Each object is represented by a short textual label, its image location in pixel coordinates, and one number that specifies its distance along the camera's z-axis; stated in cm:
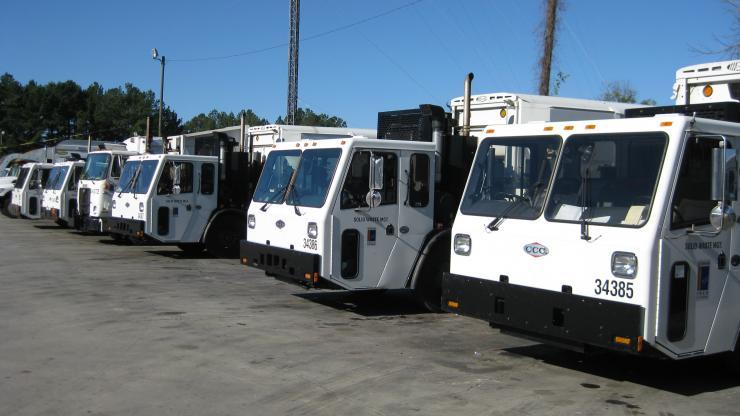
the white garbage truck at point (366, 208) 1006
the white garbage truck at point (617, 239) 625
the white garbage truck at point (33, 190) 2520
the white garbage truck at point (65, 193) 2236
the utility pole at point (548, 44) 1939
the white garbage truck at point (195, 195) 1642
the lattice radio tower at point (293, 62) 2783
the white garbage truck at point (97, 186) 1892
